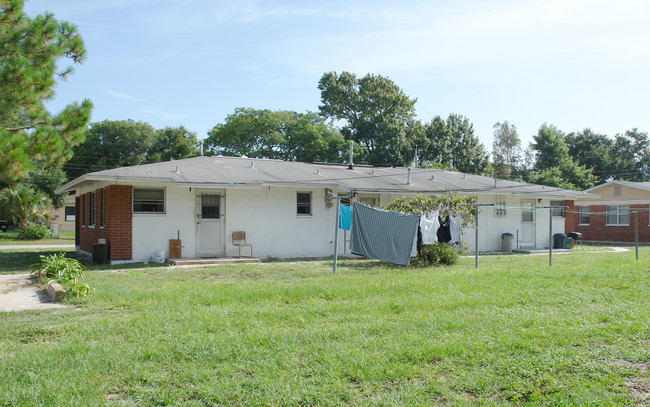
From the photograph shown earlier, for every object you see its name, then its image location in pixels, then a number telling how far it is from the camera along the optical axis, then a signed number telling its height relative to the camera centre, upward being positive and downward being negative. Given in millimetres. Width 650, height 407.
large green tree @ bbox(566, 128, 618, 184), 55625 +7464
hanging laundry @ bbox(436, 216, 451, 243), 14424 -377
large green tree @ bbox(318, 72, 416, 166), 43750 +9969
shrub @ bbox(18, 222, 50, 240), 29827 -824
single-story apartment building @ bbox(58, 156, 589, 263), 15359 +484
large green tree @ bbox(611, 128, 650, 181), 58312 +8082
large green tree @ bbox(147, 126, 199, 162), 46969 +6806
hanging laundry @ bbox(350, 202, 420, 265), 13172 -410
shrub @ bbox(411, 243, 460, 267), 14422 -1046
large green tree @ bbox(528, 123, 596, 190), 47156 +5711
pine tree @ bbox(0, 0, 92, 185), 8391 +2231
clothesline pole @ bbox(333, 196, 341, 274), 11641 -47
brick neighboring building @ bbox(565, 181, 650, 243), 29234 +240
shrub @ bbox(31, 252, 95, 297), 9125 -1158
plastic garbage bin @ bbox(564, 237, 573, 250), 23000 -1086
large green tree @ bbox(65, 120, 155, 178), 45844 +6530
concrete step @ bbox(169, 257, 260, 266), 15203 -1287
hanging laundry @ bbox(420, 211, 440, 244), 13969 -231
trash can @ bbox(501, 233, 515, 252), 21828 -957
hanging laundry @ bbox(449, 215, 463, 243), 14453 -293
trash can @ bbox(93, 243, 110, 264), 14844 -1018
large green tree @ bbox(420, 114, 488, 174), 46438 +6767
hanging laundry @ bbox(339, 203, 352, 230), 12905 +37
